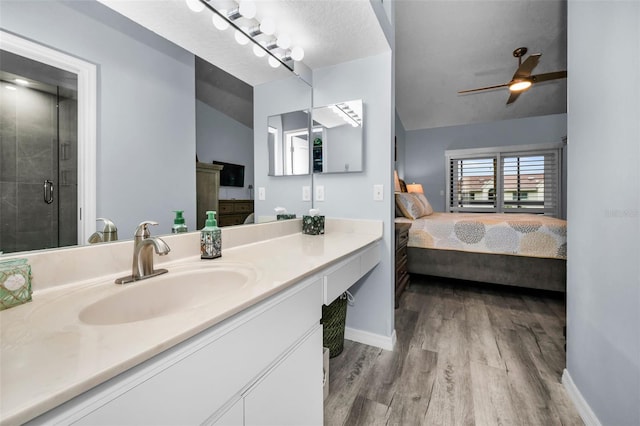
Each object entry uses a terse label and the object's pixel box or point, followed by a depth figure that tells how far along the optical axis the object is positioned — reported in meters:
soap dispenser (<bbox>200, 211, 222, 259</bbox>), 1.11
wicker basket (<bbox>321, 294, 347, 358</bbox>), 1.64
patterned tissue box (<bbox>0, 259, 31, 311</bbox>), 0.61
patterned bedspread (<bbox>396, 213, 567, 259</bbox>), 2.65
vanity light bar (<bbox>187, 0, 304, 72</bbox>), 1.28
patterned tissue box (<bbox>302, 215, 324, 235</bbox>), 1.79
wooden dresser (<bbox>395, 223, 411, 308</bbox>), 2.55
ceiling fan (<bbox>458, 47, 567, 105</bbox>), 2.80
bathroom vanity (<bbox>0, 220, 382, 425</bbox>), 0.39
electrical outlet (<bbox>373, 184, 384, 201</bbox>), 1.79
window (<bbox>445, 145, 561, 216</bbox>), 5.37
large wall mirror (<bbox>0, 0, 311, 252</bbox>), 0.75
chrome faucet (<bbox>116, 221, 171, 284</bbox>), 0.80
